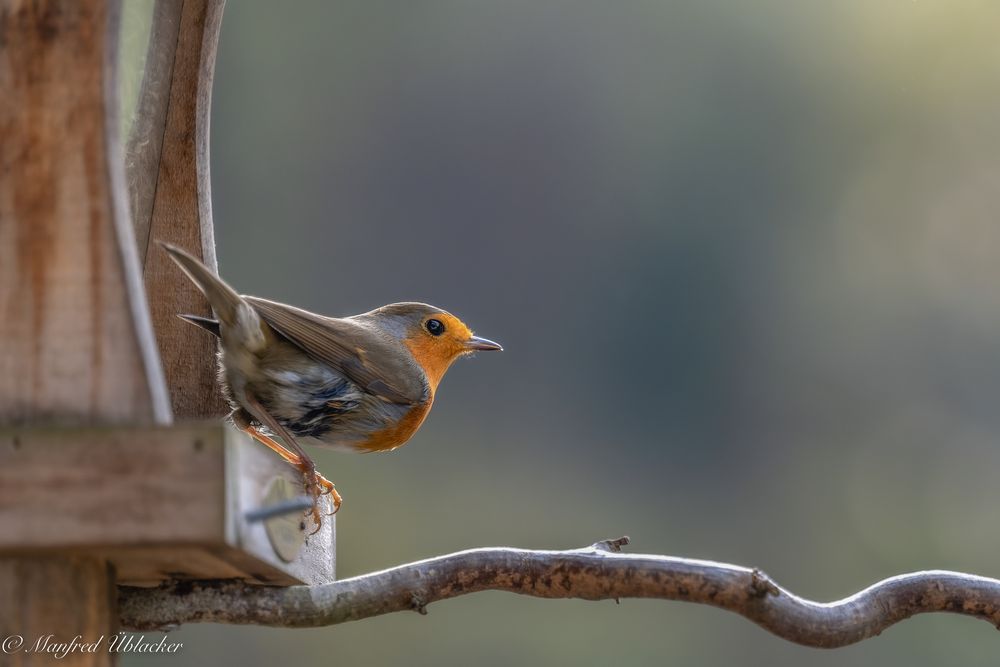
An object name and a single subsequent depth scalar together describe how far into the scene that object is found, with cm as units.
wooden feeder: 445
